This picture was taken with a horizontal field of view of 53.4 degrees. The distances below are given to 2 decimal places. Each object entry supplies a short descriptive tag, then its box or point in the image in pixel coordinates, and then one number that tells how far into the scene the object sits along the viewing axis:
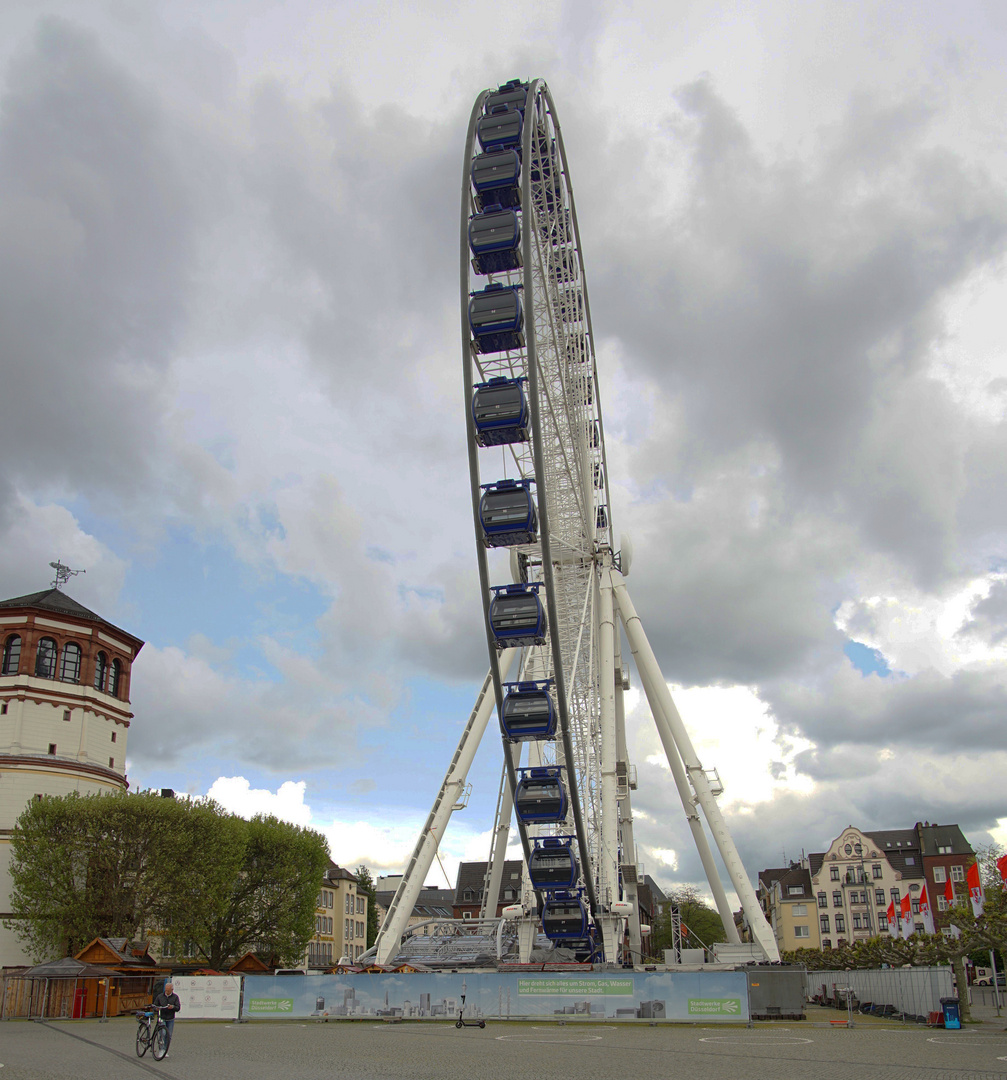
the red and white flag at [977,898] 33.84
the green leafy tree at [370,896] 105.50
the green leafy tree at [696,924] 120.06
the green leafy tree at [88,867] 48.03
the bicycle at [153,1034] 20.03
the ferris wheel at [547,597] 38.53
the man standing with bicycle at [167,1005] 20.16
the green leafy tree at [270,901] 54.97
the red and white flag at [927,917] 40.53
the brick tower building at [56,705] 55.44
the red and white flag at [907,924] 44.56
